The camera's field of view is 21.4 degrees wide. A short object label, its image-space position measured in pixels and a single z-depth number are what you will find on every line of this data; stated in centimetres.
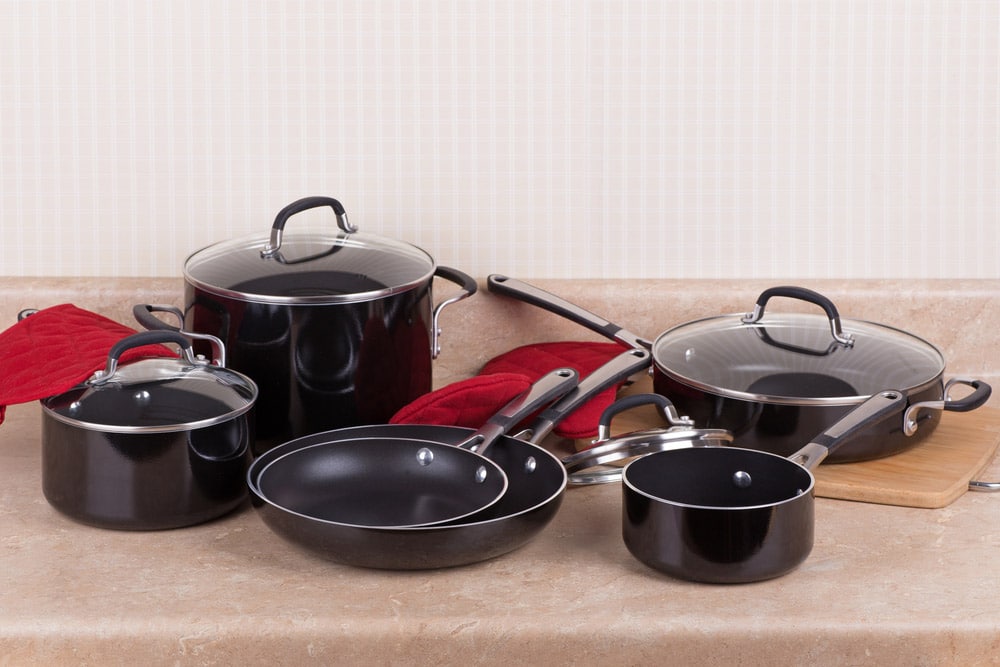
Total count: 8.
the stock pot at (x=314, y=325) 244
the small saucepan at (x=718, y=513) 221
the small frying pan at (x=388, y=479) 236
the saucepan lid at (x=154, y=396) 230
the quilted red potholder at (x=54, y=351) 237
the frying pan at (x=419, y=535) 222
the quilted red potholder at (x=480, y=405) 247
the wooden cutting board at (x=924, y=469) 240
